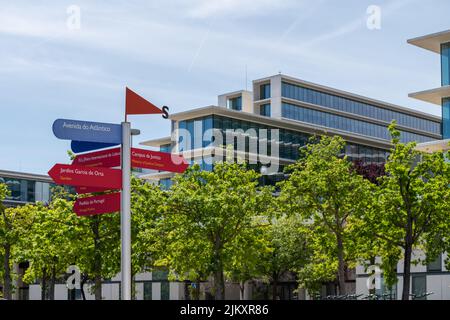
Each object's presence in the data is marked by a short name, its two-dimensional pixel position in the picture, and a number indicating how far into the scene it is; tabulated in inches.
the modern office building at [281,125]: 4490.7
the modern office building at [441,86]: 2564.5
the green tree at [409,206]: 1539.1
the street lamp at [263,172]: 4669.8
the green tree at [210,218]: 1847.9
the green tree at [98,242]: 1696.6
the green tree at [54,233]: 1723.7
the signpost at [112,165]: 558.3
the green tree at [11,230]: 2156.7
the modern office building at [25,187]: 4851.6
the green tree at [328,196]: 1780.3
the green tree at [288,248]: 2564.0
